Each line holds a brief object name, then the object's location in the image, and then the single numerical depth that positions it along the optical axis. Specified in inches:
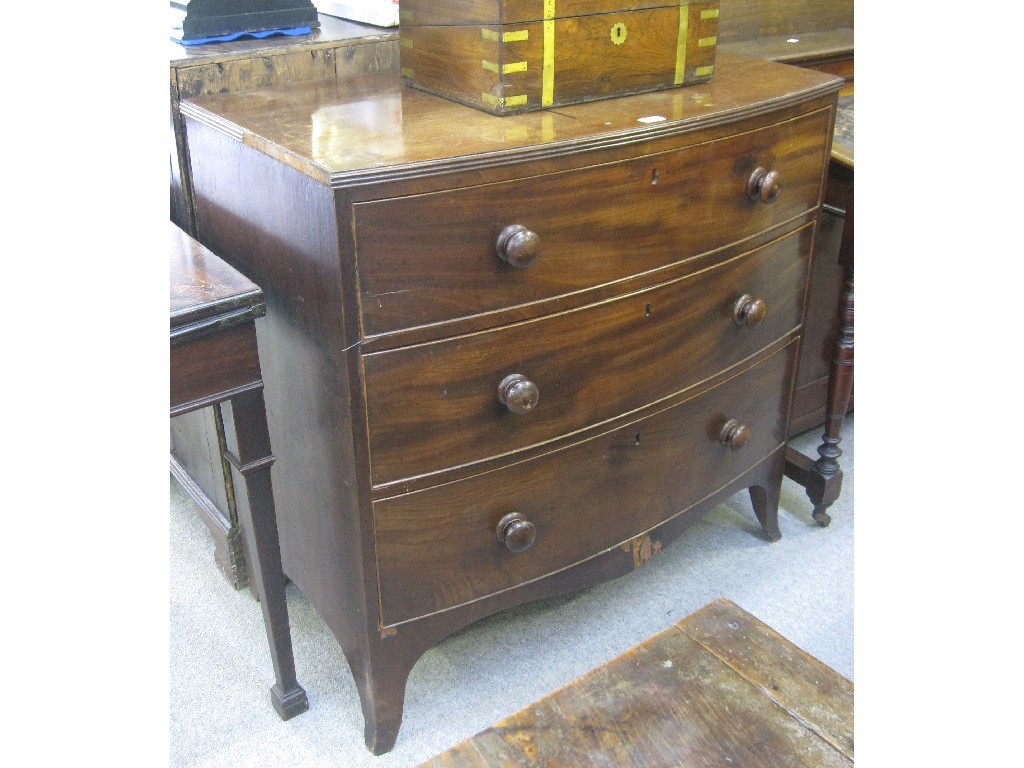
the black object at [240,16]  63.4
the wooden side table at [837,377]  77.7
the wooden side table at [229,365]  48.4
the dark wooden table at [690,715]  38.0
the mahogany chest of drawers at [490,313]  49.9
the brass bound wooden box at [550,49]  54.5
